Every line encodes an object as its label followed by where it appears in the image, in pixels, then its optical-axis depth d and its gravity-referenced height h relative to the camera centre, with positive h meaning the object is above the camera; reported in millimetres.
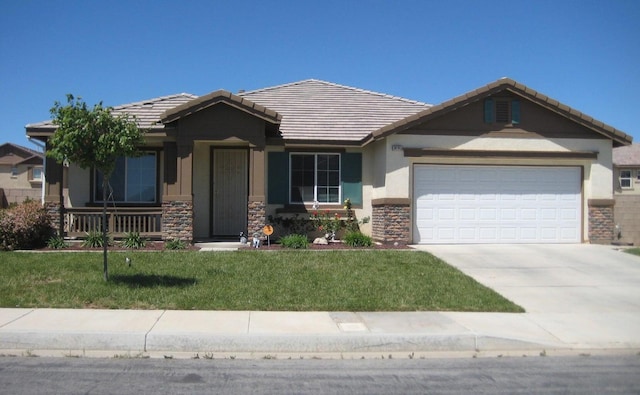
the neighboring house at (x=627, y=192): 18953 +726
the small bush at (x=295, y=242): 14406 -1082
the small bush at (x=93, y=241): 14367 -1055
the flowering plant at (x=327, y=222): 16297 -622
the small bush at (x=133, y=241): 14409 -1065
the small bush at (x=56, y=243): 14367 -1126
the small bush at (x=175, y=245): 14117 -1140
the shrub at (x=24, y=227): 13695 -681
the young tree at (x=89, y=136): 9266 +1135
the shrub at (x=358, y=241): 14852 -1079
